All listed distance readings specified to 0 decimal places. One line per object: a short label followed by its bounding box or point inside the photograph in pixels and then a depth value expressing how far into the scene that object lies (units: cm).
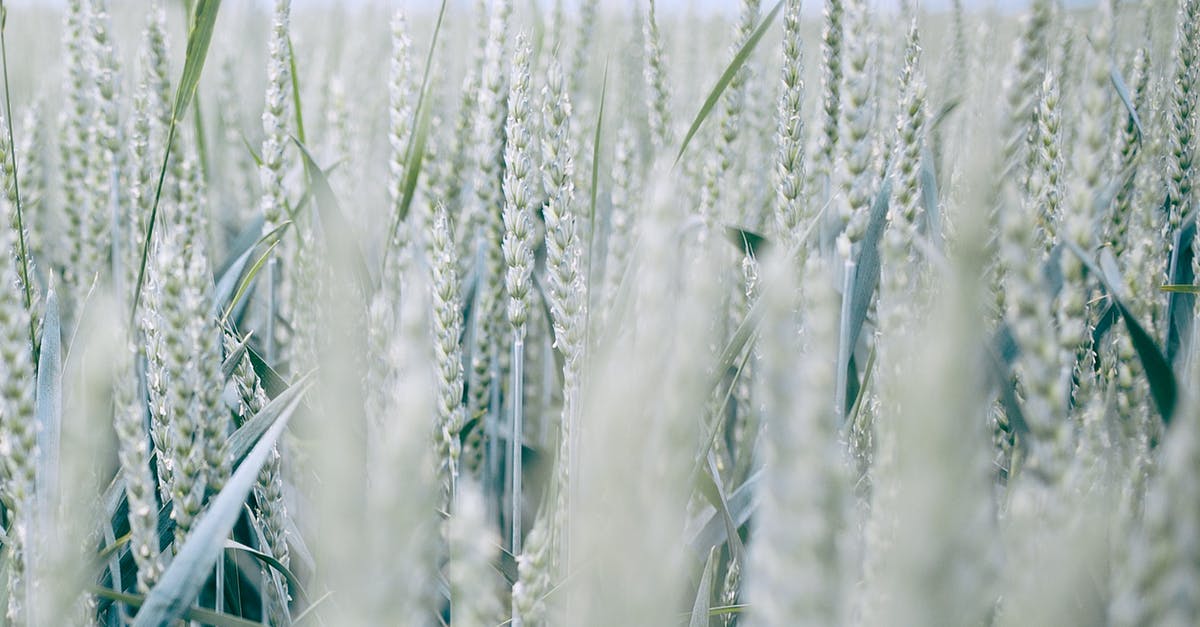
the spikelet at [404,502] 38
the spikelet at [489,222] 71
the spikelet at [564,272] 65
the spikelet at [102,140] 75
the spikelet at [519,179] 67
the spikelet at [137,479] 60
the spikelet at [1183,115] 74
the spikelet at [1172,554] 45
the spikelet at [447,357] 67
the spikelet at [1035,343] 53
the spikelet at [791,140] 70
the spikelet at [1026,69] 61
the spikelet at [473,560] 44
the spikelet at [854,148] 66
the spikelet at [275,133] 75
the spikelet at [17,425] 60
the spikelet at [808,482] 39
